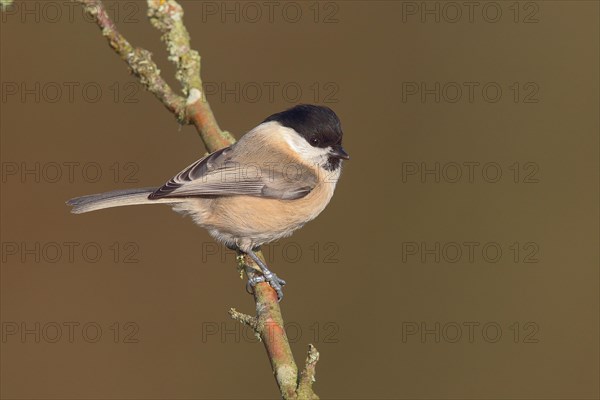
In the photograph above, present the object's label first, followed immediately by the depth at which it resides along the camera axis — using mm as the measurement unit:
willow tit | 6211
